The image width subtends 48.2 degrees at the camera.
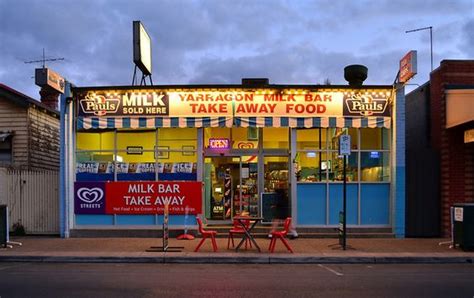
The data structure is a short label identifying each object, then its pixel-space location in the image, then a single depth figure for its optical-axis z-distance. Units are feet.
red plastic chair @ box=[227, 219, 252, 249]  43.93
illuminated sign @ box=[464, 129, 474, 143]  49.11
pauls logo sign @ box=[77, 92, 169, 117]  53.06
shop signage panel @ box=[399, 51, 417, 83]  47.55
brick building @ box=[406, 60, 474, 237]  51.88
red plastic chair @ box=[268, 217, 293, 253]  42.01
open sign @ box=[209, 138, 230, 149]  55.36
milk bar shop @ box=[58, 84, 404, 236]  52.80
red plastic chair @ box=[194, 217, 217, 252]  42.91
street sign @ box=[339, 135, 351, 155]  43.91
